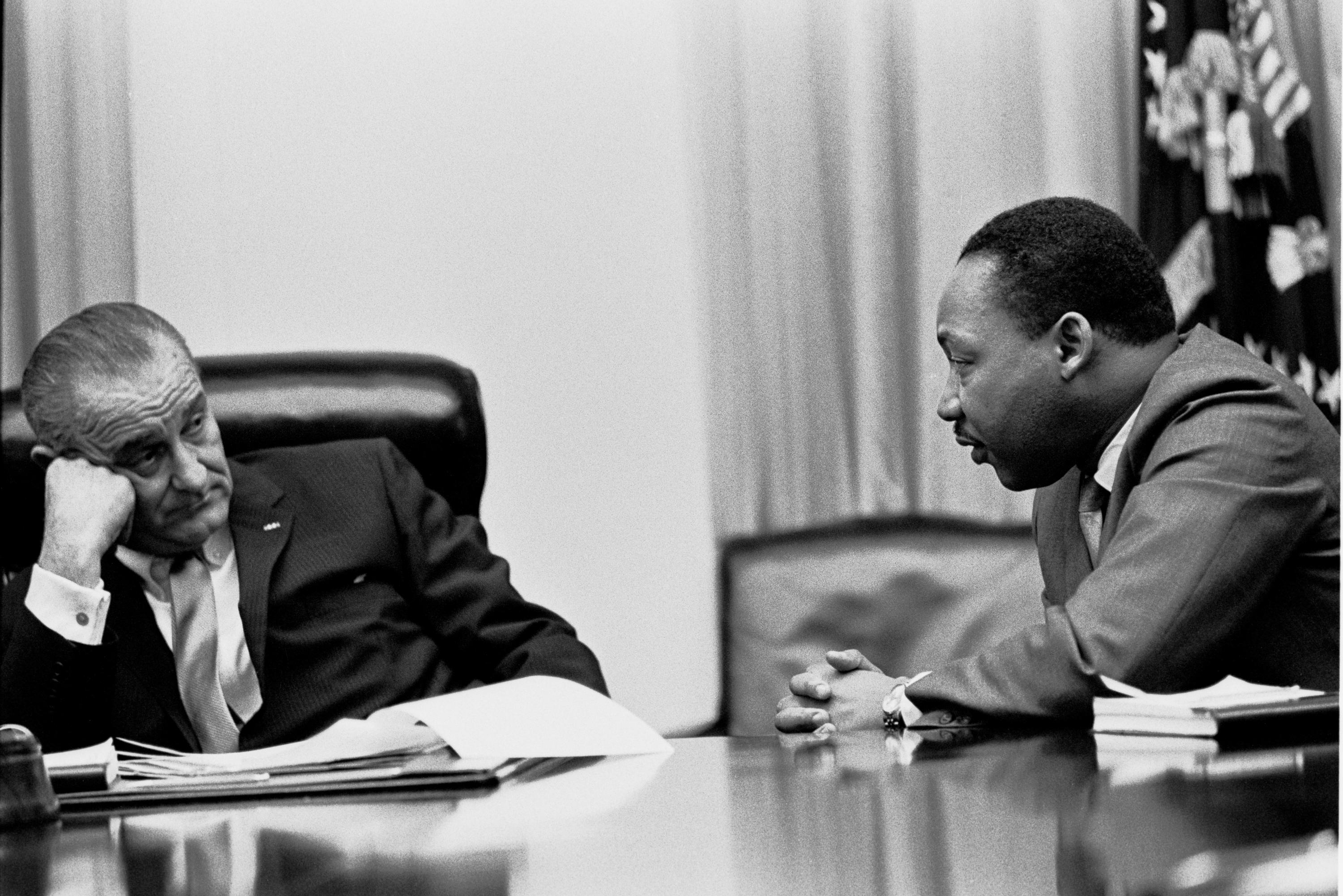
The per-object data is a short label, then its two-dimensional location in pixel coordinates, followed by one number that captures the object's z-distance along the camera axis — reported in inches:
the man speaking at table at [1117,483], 130.5
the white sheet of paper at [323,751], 122.5
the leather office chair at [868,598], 171.1
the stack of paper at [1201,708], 119.4
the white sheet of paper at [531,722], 123.5
